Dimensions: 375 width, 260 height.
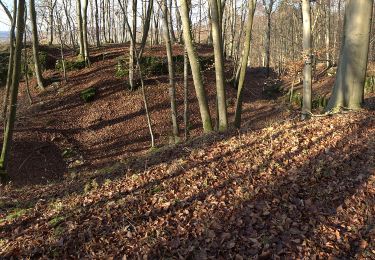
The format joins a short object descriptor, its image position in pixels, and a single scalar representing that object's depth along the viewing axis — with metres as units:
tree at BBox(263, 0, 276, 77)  31.36
